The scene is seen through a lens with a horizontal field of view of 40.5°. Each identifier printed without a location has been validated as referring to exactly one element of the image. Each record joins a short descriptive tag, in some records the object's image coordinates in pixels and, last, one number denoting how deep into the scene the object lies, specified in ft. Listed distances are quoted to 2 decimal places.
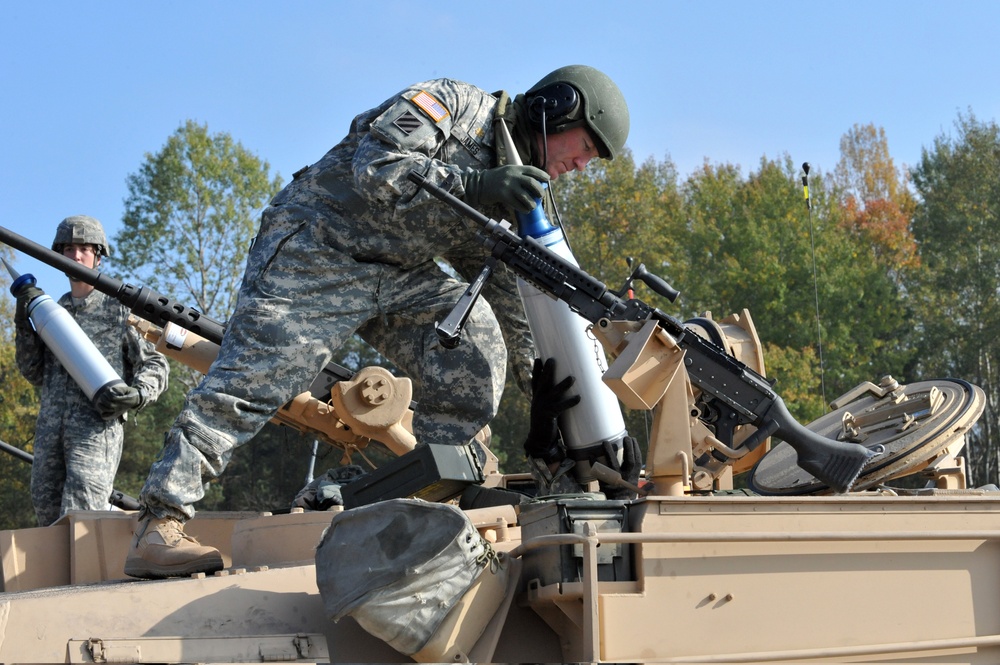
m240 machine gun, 15.60
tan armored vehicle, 12.01
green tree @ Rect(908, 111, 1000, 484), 106.01
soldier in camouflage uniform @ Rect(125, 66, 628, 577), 15.97
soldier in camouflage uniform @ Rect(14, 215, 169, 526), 27.04
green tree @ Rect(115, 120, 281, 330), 106.11
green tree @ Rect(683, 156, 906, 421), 104.22
